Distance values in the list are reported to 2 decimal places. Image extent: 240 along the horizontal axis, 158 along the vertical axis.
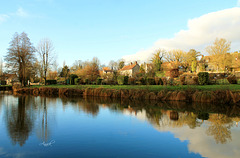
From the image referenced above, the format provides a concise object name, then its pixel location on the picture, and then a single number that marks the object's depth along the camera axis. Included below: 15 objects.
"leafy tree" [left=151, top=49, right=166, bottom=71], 41.40
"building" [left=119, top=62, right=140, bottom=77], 54.97
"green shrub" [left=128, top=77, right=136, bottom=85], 22.72
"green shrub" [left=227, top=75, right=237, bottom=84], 16.98
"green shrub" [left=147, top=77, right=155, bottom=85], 21.61
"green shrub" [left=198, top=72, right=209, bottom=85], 17.00
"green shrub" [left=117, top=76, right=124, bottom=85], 22.87
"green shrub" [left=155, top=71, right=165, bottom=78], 35.10
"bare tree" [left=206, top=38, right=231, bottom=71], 36.16
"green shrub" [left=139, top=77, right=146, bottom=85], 22.25
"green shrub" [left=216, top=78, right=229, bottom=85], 17.79
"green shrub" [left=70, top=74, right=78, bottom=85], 30.73
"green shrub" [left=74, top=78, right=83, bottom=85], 29.19
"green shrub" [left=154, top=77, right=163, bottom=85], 21.33
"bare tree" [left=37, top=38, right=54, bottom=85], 32.78
